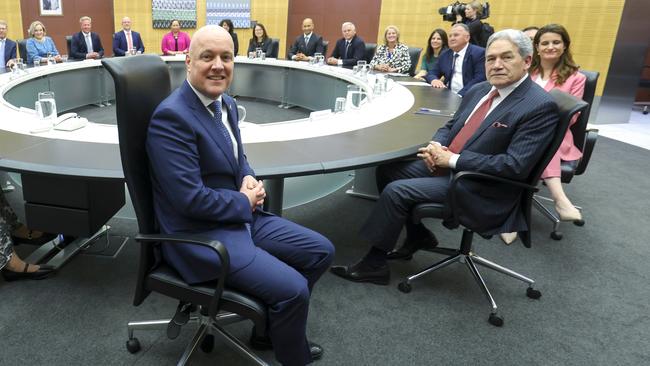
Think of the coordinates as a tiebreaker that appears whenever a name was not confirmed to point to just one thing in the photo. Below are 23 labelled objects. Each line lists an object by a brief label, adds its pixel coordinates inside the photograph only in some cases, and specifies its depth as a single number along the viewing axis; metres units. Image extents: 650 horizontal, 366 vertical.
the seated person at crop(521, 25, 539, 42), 4.06
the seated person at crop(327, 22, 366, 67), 6.48
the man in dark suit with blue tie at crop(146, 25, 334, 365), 1.43
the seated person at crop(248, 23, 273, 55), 7.46
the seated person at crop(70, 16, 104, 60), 6.43
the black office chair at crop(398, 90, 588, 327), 2.01
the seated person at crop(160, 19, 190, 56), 7.62
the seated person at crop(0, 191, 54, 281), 2.16
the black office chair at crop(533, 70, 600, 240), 3.07
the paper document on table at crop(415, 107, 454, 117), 3.29
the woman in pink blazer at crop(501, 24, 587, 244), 3.06
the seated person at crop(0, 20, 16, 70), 5.80
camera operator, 5.52
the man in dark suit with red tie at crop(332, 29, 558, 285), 2.03
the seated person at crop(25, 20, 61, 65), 6.04
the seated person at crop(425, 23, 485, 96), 4.20
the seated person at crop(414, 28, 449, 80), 5.15
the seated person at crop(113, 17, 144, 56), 7.26
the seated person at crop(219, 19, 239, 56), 7.12
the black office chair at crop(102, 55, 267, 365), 1.37
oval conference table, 1.93
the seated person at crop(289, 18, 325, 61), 7.22
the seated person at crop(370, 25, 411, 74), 5.70
